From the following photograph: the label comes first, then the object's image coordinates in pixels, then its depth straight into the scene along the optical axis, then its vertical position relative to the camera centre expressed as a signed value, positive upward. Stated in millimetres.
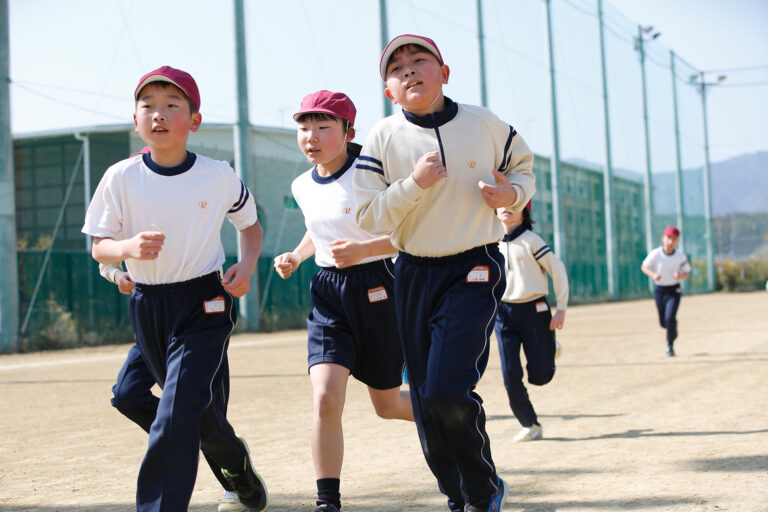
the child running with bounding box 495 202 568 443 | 6523 -332
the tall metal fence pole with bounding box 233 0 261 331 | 22312 +3735
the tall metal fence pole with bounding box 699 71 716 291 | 58719 +3974
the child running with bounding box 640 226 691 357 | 13594 -111
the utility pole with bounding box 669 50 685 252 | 55062 +5917
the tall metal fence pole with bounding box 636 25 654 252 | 49000 +5038
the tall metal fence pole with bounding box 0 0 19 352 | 16781 +1426
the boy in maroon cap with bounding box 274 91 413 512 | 4367 -78
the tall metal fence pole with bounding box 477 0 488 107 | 32125 +8250
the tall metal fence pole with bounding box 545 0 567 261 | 38312 +4082
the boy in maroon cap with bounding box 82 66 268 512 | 3695 +124
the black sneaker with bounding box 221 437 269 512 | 4199 -976
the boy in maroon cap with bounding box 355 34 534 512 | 3615 +157
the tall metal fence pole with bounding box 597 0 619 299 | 43625 +3681
